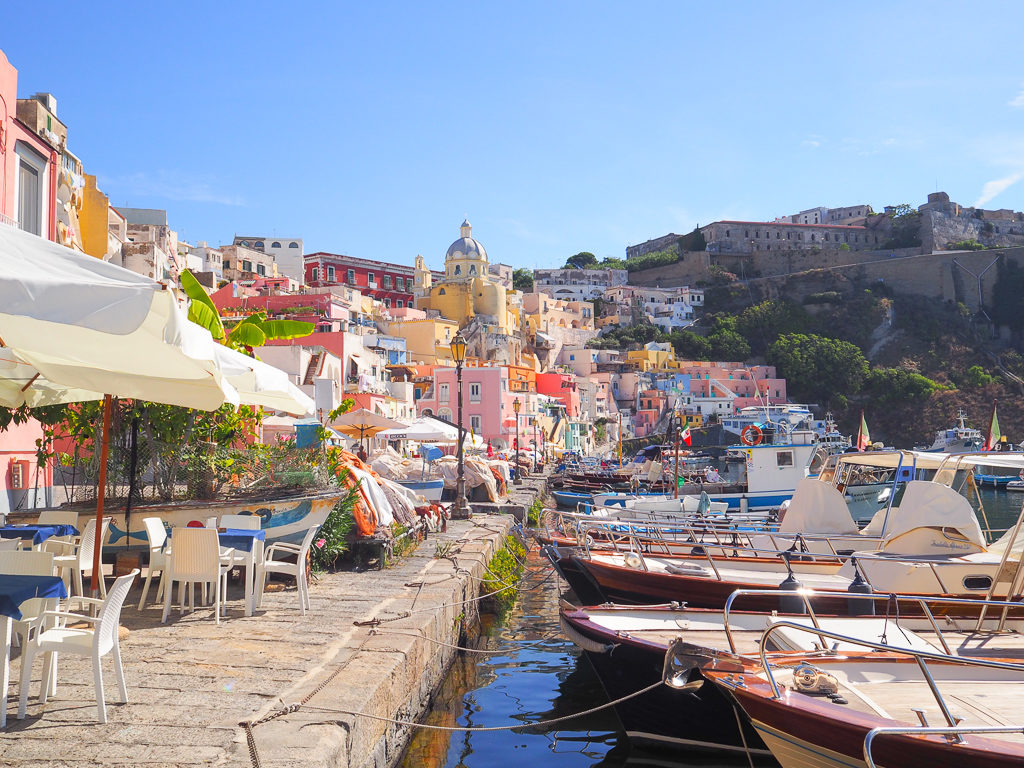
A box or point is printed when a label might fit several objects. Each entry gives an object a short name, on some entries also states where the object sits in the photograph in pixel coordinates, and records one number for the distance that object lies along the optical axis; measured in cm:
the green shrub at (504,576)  1295
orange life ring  2430
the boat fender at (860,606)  786
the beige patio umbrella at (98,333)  441
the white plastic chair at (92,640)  470
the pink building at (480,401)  5325
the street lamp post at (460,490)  1848
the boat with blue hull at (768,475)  2344
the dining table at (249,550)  758
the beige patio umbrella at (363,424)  1777
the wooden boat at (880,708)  421
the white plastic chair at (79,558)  700
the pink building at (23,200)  1148
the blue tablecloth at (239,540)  769
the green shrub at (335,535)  1033
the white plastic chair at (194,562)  714
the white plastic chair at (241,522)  866
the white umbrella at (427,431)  2269
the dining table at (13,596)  450
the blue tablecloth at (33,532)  718
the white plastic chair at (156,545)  746
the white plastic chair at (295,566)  783
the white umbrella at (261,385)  763
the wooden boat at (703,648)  634
